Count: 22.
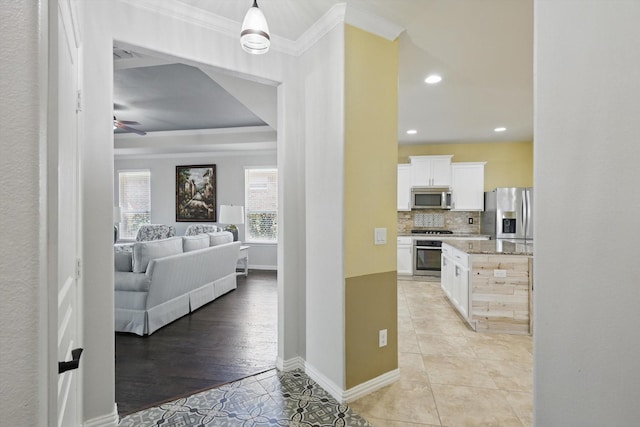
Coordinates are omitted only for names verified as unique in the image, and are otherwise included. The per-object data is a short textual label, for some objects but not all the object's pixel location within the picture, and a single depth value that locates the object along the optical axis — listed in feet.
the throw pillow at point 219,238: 15.67
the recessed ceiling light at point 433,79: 10.98
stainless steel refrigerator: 18.20
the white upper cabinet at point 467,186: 20.45
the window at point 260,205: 23.65
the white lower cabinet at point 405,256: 20.03
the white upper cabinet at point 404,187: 21.06
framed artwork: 24.20
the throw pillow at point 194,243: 13.51
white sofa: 11.10
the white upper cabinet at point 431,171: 20.57
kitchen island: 11.21
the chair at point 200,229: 22.02
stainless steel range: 19.67
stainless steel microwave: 20.76
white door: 3.68
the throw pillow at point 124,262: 11.55
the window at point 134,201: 25.49
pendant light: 5.20
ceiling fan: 15.45
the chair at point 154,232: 22.24
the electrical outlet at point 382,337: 7.68
